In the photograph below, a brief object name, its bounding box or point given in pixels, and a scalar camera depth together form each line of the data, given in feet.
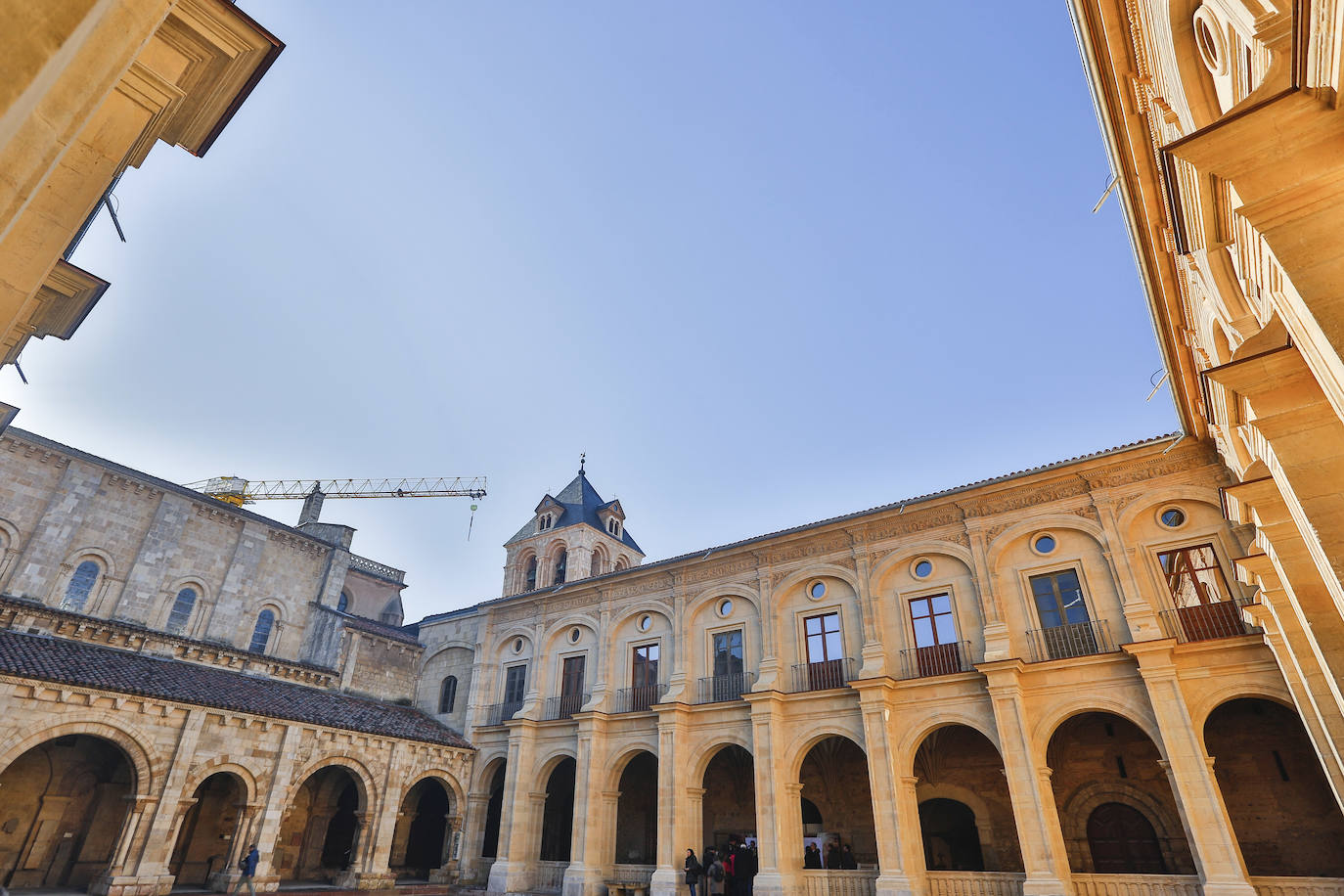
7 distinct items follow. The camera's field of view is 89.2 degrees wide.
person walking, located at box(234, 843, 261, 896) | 53.11
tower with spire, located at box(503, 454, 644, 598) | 116.88
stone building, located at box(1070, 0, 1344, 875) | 12.21
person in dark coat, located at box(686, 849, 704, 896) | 54.54
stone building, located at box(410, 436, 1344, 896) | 44.37
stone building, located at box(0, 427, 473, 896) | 49.75
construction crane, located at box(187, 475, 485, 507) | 163.84
